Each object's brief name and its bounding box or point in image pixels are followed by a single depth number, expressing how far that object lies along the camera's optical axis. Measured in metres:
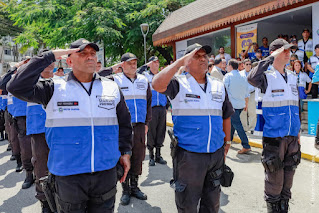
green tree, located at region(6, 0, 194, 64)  16.98
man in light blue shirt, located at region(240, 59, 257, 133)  8.84
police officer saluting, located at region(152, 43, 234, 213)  2.89
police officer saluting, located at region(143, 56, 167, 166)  6.59
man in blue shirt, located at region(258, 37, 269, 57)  11.99
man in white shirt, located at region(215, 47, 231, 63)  12.68
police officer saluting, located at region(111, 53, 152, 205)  4.63
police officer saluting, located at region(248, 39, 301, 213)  3.56
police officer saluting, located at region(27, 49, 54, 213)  4.07
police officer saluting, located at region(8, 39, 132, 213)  2.38
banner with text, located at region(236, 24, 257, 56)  11.83
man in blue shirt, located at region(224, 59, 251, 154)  7.13
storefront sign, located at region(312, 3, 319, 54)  9.46
